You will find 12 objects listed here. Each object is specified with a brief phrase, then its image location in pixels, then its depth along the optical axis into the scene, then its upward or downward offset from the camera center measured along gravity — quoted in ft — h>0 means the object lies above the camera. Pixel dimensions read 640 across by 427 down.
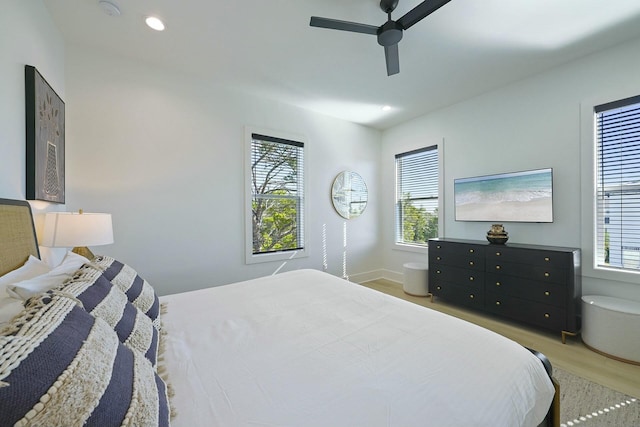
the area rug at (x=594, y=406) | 4.95 -4.11
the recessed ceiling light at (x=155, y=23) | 6.55 +5.07
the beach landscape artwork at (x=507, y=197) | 9.18 +0.64
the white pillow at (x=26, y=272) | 3.52 -0.94
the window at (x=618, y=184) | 7.65 +0.90
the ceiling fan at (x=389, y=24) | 5.41 +4.41
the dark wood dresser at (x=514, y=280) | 7.82 -2.43
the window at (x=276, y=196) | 10.96 +0.79
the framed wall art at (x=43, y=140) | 5.16 +1.69
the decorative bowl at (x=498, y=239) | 9.55 -1.02
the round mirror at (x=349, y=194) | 13.48 +1.04
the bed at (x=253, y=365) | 1.80 -1.98
